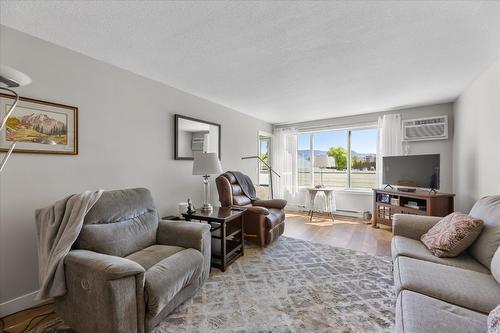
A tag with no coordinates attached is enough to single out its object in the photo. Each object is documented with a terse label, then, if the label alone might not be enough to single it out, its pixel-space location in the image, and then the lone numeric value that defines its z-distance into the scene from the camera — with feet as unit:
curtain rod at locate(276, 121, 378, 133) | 15.50
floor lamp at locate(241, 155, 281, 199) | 17.72
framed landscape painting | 5.80
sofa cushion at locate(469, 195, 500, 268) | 5.20
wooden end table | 8.04
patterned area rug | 5.32
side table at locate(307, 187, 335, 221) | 15.47
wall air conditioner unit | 12.69
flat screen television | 11.58
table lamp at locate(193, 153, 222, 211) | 9.26
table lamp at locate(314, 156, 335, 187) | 15.70
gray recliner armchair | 4.36
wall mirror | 10.43
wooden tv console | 10.98
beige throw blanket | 4.77
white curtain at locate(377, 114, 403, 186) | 13.91
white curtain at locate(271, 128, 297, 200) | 18.56
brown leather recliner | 10.22
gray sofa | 3.43
